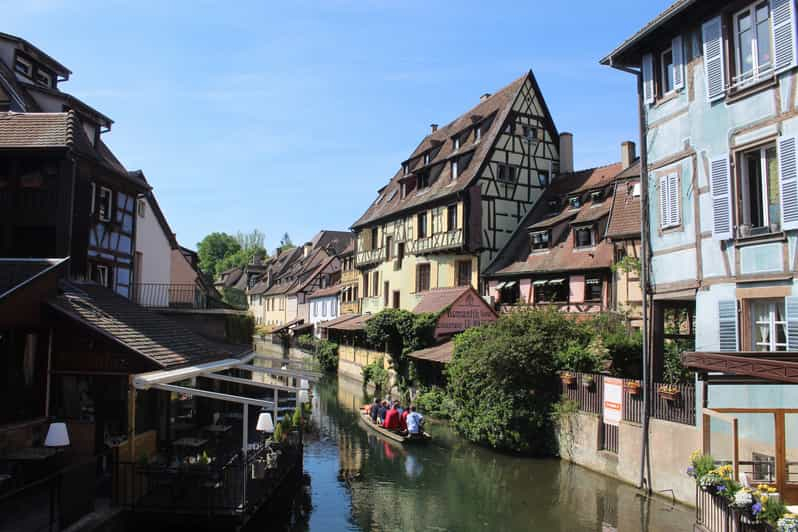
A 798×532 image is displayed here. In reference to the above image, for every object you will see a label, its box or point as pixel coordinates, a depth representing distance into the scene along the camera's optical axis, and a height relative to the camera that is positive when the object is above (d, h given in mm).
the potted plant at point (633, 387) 14835 -1491
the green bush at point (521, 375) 18406 -1578
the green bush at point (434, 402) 24367 -3277
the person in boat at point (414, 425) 20434 -3338
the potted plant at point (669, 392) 13688 -1467
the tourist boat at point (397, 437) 20219 -3743
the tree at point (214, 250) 119250 +12860
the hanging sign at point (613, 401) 15602 -1925
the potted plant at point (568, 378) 17469 -1527
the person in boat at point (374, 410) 22905 -3245
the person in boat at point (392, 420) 21281 -3317
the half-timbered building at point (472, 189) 32188 +6938
